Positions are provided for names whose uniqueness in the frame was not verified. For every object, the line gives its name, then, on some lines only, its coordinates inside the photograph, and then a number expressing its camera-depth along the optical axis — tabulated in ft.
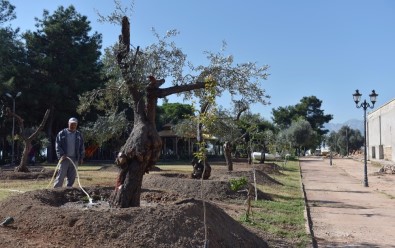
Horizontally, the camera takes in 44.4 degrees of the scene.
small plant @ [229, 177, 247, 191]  33.93
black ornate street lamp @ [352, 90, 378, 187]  75.56
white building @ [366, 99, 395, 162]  166.09
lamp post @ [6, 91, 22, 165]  116.78
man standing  33.53
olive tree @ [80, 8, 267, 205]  24.18
